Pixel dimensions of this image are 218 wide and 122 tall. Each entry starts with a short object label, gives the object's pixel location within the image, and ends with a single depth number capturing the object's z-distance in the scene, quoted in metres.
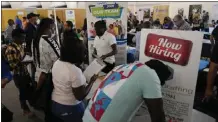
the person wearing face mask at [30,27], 3.29
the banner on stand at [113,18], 3.50
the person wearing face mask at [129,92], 1.06
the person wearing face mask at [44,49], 2.34
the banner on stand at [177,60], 1.19
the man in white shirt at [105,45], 3.02
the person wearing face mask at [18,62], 2.47
